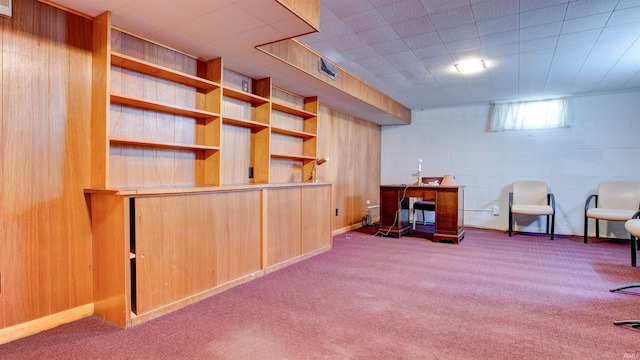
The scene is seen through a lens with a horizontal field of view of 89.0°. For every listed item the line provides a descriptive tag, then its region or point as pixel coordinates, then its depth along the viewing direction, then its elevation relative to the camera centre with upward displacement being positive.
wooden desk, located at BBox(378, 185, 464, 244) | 4.66 -0.47
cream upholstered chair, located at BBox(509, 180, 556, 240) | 4.98 -0.31
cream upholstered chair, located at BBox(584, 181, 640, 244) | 4.50 -0.31
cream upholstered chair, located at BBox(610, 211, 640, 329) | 2.64 -0.42
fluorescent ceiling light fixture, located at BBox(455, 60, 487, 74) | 3.87 +1.38
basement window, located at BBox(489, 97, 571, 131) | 5.35 +1.09
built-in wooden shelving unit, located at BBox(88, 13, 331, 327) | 2.18 -0.09
